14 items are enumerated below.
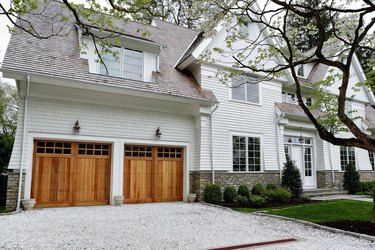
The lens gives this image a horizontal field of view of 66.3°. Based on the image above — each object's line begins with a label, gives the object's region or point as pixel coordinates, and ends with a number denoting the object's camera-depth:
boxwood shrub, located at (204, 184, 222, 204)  10.81
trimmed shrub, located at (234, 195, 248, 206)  10.45
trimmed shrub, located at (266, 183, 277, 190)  12.28
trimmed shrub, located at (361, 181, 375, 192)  15.42
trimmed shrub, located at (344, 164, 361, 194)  15.07
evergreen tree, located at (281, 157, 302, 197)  12.51
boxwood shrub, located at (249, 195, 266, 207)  10.22
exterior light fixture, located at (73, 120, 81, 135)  9.56
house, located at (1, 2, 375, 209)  9.12
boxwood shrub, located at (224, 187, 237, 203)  11.09
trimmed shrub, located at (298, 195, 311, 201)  11.76
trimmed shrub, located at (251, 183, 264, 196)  11.63
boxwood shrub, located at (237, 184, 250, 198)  11.33
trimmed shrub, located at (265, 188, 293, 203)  11.10
